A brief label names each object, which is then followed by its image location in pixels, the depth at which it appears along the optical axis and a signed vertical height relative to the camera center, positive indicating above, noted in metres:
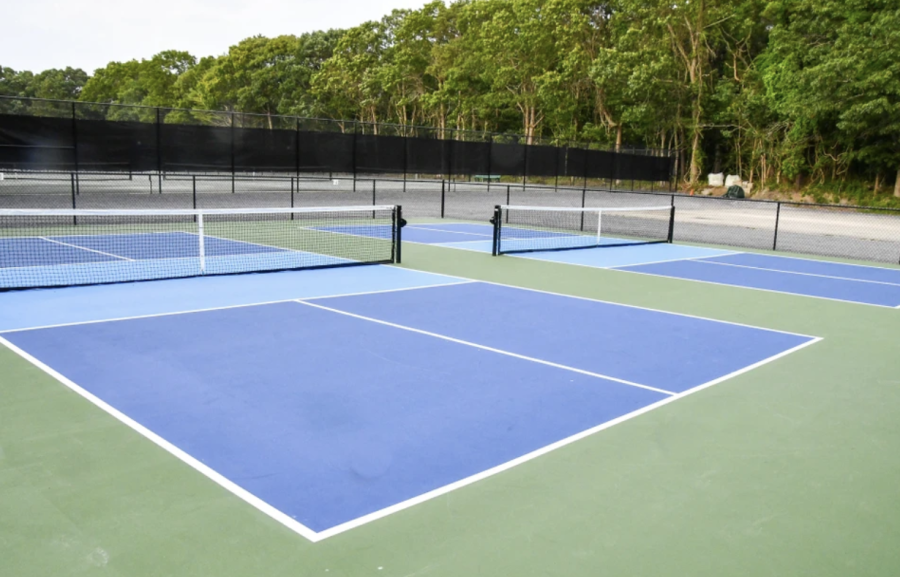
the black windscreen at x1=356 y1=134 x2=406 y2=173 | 28.39 +0.52
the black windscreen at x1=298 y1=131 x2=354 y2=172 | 26.73 +0.50
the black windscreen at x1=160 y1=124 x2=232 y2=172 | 23.70 +0.43
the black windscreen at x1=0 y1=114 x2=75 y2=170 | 21.03 +0.40
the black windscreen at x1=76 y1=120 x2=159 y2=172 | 22.03 +0.38
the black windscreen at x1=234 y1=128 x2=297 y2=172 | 25.25 +0.45
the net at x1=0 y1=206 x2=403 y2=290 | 11.70 -1.65
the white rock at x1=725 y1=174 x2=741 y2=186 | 49.20 -0.07
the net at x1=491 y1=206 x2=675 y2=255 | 17.41 -1.53
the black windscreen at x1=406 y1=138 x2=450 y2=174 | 29.94 +0.53
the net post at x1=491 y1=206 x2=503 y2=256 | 14.49 -1.12
